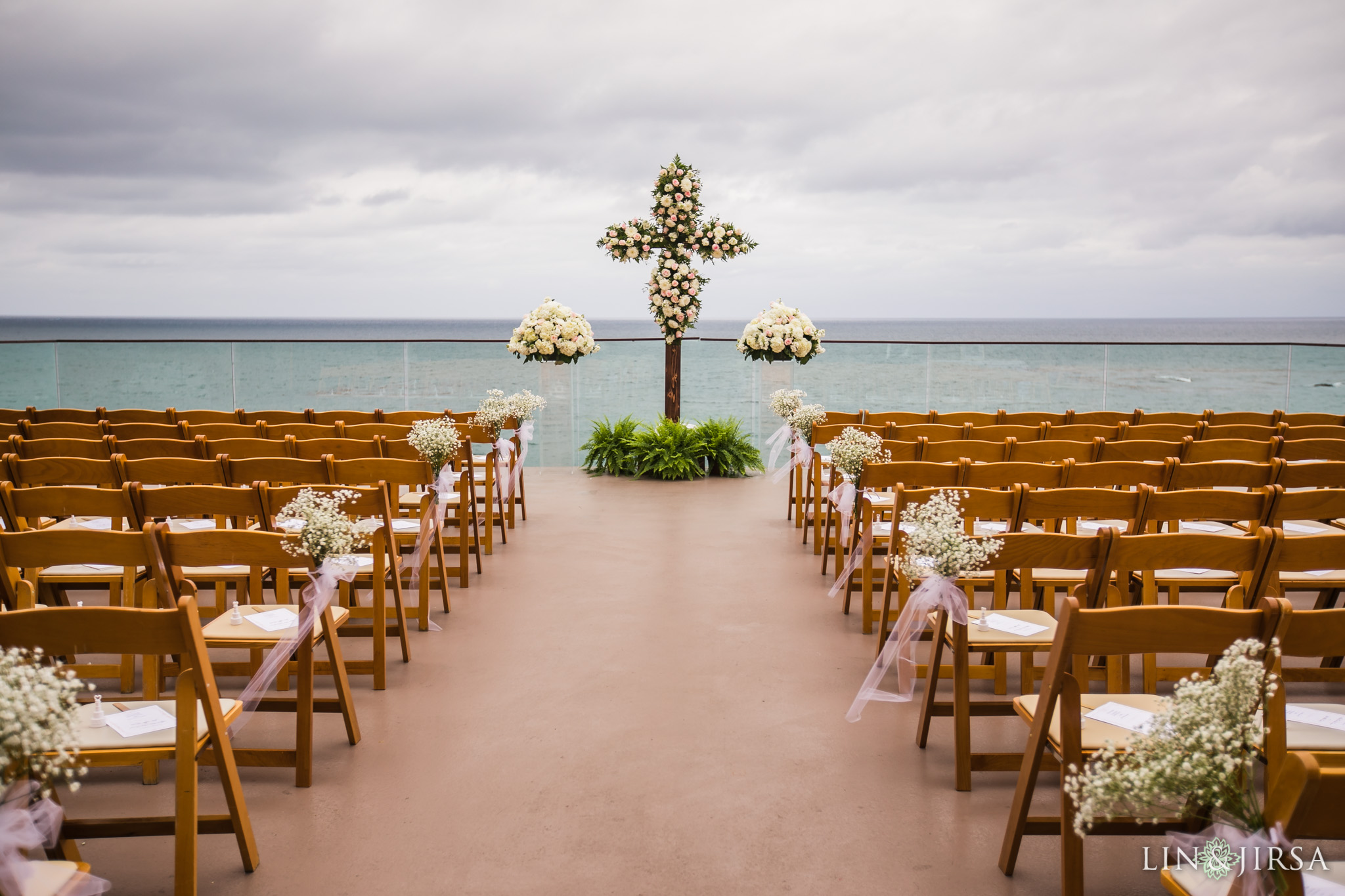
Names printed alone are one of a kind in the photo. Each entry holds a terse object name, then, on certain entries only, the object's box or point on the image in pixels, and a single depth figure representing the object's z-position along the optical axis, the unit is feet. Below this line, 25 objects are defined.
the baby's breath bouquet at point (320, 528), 8.94
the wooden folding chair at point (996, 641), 8.77
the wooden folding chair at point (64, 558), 8.55
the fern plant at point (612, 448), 29.86
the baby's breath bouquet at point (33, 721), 4.83
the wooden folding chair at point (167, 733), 6.30
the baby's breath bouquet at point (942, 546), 8.70
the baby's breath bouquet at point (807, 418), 20.75
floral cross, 29.30
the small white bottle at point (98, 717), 7.60
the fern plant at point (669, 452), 28.73
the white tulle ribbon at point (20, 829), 4.93
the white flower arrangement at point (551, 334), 27.53
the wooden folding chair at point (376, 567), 10.96
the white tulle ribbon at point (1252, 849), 4.27
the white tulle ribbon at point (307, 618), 9.01
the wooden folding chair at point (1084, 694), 6.26
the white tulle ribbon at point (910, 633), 9.08
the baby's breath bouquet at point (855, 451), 14.57
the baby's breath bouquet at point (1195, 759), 4.53
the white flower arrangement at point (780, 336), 28.09
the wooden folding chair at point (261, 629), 8.66
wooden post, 31.81
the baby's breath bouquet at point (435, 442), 14.48
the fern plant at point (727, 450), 29.68
